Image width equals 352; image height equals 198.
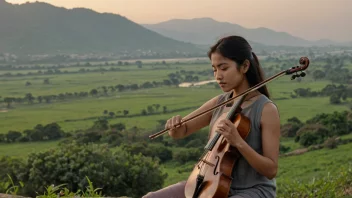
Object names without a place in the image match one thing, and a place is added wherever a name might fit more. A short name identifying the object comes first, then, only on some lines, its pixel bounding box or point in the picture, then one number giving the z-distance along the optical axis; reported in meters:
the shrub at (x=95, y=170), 13.03
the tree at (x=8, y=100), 58.00
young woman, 2.59
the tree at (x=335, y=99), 49.94
